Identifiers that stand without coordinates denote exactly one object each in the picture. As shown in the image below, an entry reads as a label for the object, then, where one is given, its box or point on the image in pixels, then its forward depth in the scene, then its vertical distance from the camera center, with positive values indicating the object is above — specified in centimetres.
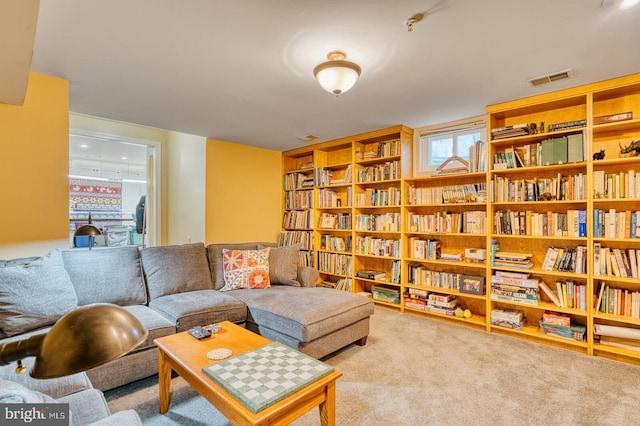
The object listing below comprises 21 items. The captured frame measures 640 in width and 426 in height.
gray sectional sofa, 198 -72
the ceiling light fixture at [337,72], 205 +96
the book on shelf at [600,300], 259 -70
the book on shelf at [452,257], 343 -46
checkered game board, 130 -75
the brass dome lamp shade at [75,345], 49 -21
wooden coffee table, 127 -79
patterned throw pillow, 315 -57
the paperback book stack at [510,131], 292 +83
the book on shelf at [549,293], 281 -72
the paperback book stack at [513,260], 294 -42
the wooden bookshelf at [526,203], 259 +13
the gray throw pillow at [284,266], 335 -56
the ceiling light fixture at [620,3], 154 +108
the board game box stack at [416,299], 359 -98
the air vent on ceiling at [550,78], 237 +110
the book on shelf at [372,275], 397 -77
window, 351 +89
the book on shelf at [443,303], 341 -98
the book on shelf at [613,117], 247 +82
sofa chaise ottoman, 233 -81
